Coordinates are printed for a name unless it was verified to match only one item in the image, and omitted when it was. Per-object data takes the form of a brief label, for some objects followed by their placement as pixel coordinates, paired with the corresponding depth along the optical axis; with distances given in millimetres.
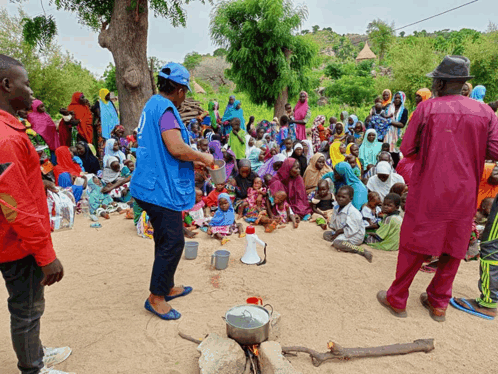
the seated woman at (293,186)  5420
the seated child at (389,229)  4184
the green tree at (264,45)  11836
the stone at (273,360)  2092
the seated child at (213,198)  5332
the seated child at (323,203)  5215
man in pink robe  2385
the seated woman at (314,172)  6030
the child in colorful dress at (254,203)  5309
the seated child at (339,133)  7734
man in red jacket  1579
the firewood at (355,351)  2389
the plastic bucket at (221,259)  3742
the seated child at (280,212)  5062
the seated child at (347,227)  4148
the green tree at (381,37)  36781
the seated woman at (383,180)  5000
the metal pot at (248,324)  2246
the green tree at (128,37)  8094
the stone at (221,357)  2135
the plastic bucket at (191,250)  3965
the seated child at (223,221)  4719
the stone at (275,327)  2562
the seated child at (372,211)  4668
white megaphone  3855
